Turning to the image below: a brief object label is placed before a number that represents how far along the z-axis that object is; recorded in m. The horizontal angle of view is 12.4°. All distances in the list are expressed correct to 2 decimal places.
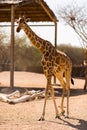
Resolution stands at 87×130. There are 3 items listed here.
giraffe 9.33
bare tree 19.87
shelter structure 15.27
